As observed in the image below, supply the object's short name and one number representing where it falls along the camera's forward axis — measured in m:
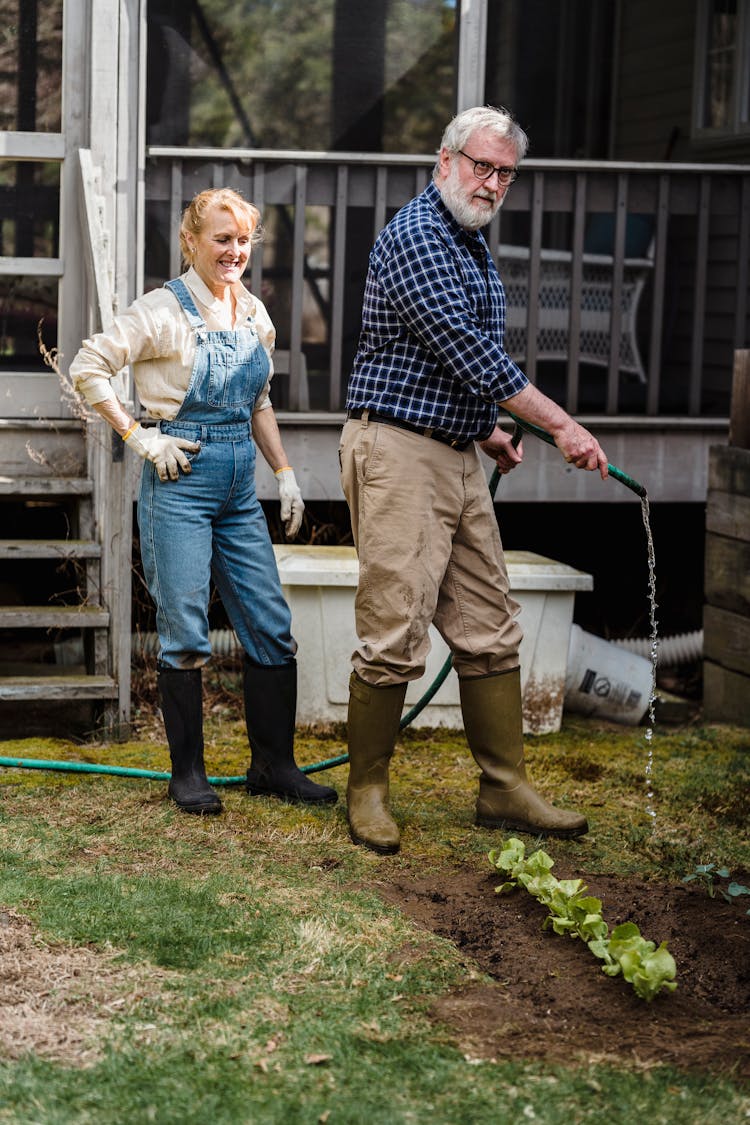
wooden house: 5.18
